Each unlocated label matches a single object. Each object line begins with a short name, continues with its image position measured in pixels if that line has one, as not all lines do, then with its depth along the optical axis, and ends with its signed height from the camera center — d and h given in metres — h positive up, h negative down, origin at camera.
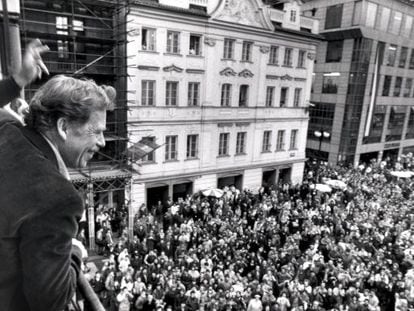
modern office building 35.47 +2.01
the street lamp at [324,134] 32.04 -4.40
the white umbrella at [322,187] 23.70 -6.75
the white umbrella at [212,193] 21.72 -6.88
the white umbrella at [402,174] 29.56 -6.82
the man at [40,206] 1.29 -0.50
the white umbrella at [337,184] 24.94 -6.73
